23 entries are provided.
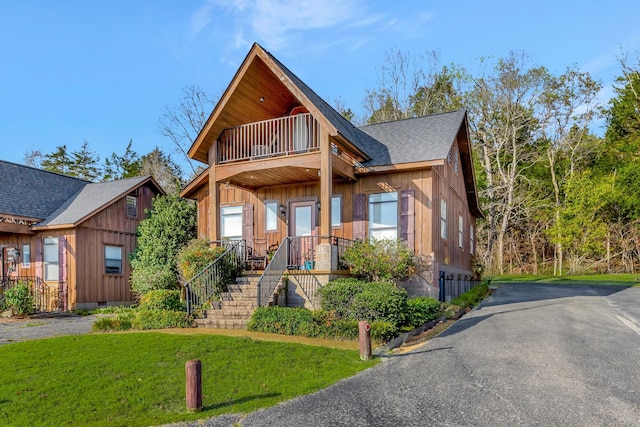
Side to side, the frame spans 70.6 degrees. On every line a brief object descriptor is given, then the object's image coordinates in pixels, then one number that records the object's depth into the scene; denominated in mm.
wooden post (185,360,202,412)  5711
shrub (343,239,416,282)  12898
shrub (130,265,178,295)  18375
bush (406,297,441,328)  11112
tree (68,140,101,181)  45500
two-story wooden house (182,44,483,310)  13703
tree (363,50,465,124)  38094
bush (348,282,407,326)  10391
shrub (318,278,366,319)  10914
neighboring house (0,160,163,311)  18688
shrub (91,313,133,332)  11781
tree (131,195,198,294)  18606
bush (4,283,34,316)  15930
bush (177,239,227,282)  13211
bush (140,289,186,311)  12914
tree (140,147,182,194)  42656
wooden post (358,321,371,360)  8266
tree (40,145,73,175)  44969
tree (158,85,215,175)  35906
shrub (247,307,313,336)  10414
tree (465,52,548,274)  35594
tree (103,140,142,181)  46656
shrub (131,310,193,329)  11562
